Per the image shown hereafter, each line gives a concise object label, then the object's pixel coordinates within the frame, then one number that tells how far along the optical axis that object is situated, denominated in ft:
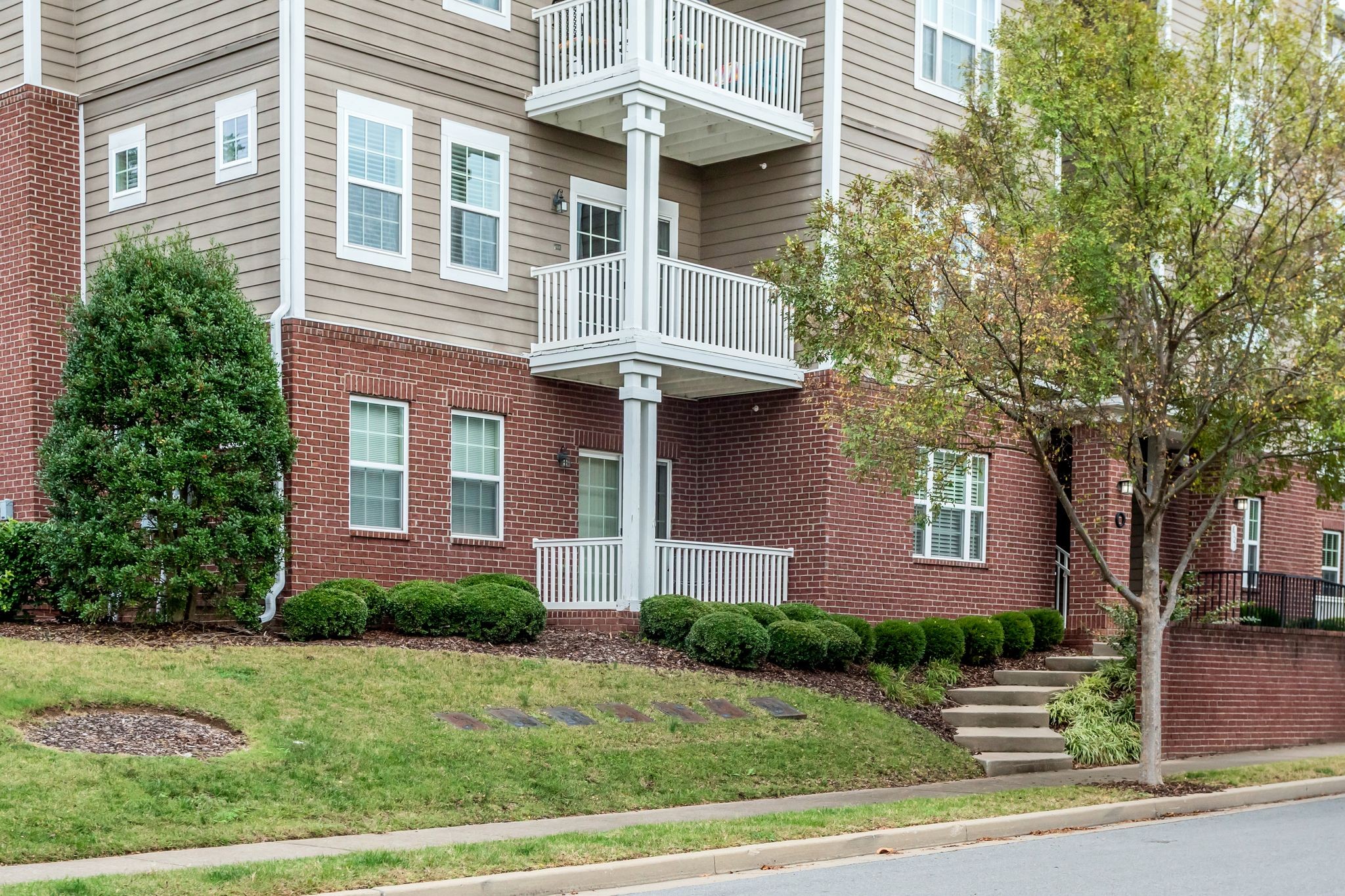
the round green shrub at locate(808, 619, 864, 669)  62.95
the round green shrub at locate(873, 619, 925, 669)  66.18
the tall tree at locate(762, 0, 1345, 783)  48.96
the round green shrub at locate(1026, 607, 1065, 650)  75.46
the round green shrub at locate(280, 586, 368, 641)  57.00
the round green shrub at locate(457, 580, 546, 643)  59.26
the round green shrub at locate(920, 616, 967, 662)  68.39
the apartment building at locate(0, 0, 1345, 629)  63.00
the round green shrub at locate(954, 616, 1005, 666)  70.59
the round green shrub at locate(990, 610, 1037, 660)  72.79
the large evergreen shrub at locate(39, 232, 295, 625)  55.93
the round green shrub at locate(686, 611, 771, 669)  59.88
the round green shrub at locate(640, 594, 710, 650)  61.93
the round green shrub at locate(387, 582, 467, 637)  59.16
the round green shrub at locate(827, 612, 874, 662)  65.72
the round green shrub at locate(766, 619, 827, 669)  61.62
